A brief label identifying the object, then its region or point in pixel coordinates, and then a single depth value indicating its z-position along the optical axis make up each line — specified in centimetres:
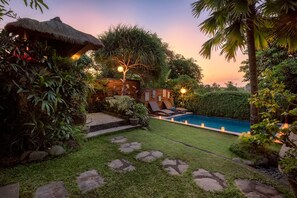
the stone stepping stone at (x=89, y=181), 207
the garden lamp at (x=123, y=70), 791
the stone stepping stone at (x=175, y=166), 254
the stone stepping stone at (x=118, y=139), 402
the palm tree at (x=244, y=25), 275
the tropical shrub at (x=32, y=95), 269
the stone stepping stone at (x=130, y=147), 343
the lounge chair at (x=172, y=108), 1173
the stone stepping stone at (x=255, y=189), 201
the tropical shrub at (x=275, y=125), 166
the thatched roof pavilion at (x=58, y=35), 348
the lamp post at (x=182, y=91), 1229
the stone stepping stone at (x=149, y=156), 299
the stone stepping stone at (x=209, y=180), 213
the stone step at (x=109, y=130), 432
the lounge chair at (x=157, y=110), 1038
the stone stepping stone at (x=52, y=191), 189
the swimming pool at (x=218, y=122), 825
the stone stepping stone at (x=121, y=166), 259
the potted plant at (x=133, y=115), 554
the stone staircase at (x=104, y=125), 459
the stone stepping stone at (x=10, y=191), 175
